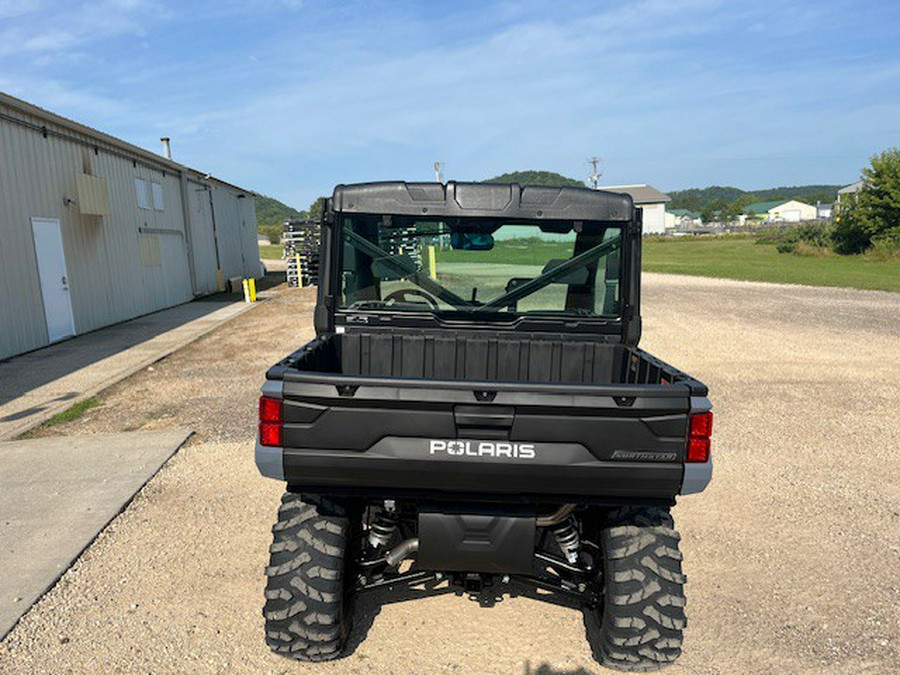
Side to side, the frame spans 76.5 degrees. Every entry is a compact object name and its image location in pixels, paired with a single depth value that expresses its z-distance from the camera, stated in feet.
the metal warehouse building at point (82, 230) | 34.30
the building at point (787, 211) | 419.95
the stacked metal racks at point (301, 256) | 78.59
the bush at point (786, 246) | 136.26
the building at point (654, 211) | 337.76
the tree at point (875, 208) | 116.06
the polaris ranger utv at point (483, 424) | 7.72
